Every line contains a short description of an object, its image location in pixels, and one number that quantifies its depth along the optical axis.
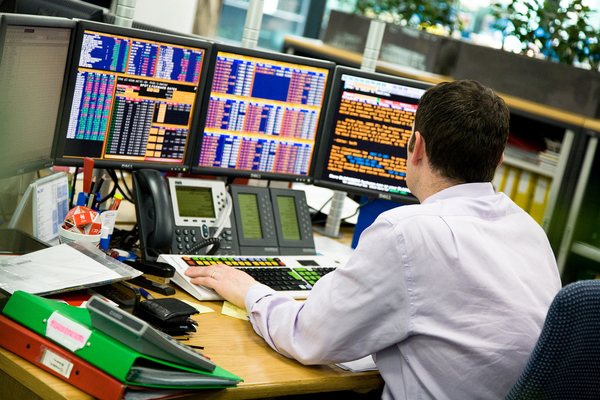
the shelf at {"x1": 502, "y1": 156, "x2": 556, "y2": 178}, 3.13
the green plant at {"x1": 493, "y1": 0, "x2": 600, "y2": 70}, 3.32
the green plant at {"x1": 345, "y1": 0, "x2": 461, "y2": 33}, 4.25
